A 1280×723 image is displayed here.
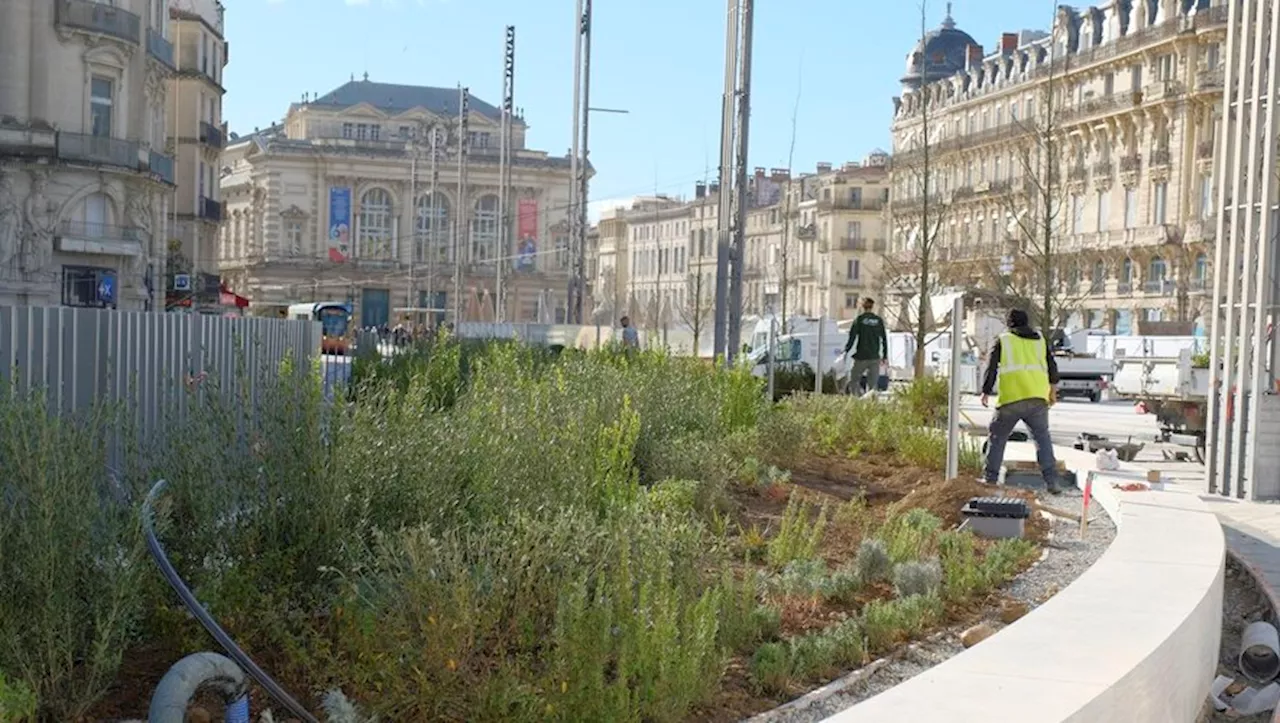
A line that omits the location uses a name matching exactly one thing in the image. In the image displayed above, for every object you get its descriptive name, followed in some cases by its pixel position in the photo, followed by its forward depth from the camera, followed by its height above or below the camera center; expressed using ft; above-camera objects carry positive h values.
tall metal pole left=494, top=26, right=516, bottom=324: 159.02 +16.59
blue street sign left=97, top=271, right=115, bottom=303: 158.40 +0.00
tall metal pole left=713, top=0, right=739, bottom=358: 73.87 +4.96
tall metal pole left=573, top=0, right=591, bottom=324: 132.57 +14.35
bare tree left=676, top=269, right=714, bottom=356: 141.59 +0.07
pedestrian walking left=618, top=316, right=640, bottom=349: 98.35 -1.64
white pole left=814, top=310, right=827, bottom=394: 73.26 -1.89
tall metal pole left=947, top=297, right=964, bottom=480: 41.85 -1.99
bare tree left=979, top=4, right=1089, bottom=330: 102.94 +10.79
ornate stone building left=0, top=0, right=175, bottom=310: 151.12 +11.10
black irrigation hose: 17.44 -3.30
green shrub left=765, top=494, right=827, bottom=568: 28.09 -3.68
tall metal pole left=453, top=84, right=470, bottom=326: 197.90 +14.49
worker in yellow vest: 44.78 -1.92
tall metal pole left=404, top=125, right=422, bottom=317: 338.01 +12.56
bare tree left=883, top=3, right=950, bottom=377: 93.45 +9.00
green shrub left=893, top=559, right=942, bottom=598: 26.16 -3.86
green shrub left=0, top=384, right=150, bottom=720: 17.59 -2.83
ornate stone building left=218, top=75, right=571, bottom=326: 368.48 +16.98
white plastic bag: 49.59 -3.97
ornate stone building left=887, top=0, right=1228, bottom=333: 221.05 +21.00
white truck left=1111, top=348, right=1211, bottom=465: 66.95 -3.30
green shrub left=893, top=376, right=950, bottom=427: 65.72 -3.23
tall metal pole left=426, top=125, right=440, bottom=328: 204.54 +12.22
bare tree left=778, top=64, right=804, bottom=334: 158.75 +4.69
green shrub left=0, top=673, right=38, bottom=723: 15.17 -3.56
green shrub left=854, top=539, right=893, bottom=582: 27.17 -3.79
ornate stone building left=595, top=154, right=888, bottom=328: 363.35 +14.28
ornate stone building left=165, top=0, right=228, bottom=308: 225.35 +19.64
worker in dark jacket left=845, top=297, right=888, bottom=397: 77.77 -1.61
